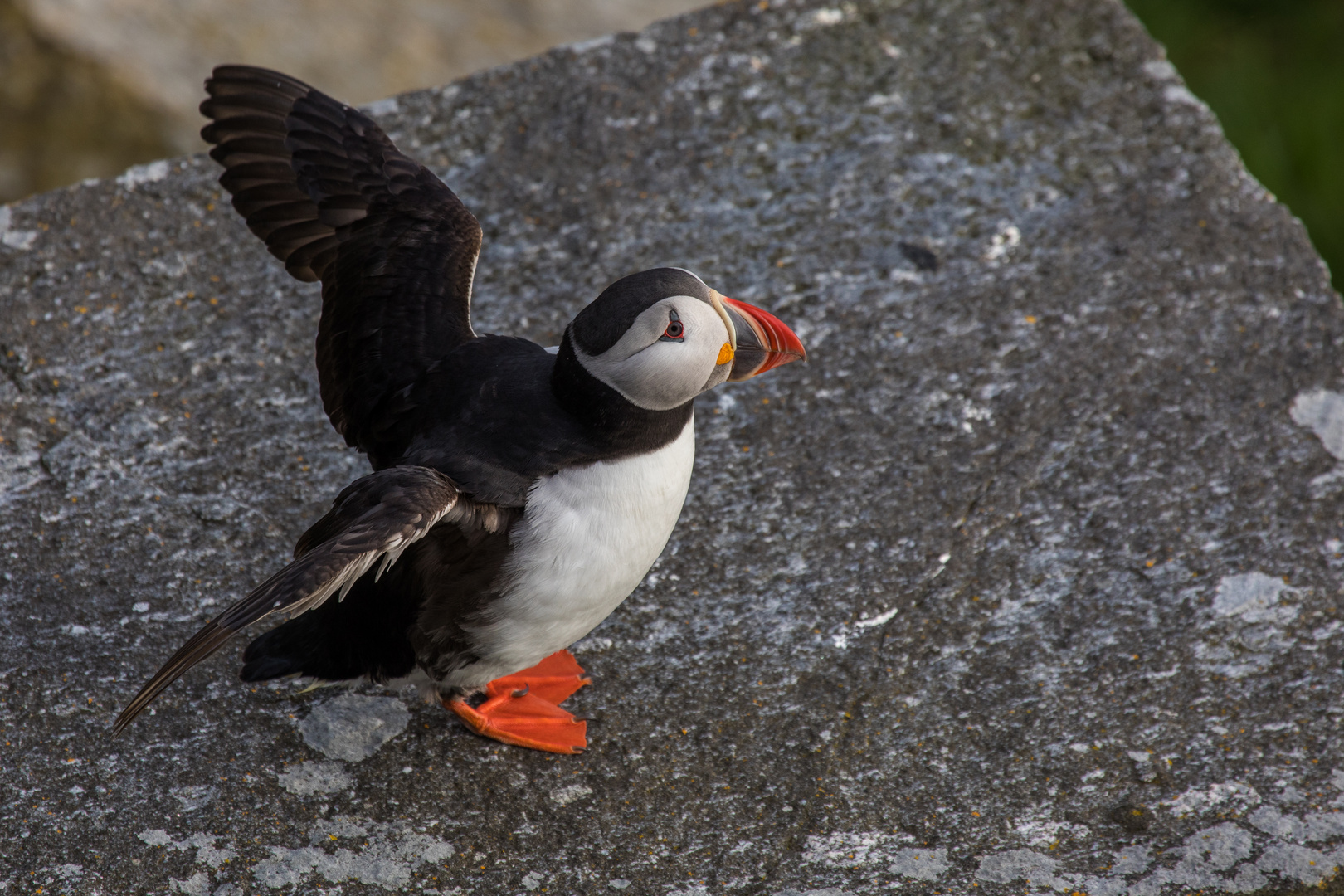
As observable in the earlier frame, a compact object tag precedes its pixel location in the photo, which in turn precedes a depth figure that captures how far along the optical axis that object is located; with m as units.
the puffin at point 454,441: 5.43
